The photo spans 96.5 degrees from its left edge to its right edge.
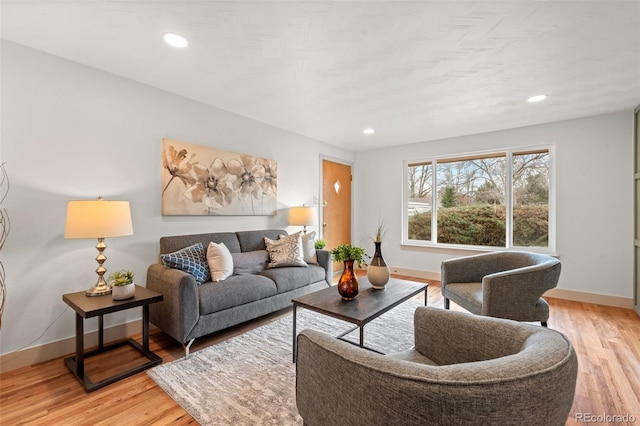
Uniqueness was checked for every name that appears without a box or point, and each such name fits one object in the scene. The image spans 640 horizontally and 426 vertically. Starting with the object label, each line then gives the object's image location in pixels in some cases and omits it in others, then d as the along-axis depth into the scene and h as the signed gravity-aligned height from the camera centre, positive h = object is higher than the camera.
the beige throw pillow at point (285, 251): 3.27 -0.45
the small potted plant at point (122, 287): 2.04 -0.53
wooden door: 4.95 +0.16
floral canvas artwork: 2.88 +0.36
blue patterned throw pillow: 2.48 -0.43
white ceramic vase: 2.04 -0.57
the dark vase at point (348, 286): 2.17 -0.55
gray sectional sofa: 2.20 -0.69
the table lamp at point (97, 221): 1.98 -0.06
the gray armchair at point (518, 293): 2.14 -0.61
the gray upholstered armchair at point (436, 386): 0.66 -0.44
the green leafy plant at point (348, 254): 2.26 -0.32
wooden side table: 1.87 -0.75
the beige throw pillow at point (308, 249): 3.60 -0.46
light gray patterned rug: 1.61 -1.12
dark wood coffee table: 1.88 -0.66
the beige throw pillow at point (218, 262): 2.64 -0.47
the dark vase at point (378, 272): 2.41 -0.50
